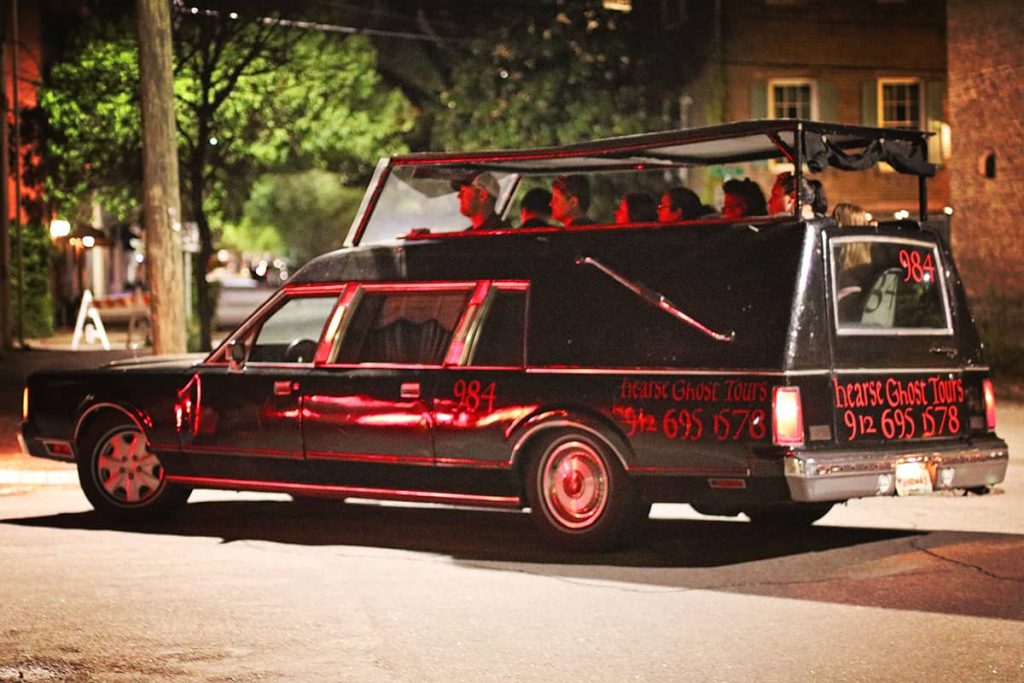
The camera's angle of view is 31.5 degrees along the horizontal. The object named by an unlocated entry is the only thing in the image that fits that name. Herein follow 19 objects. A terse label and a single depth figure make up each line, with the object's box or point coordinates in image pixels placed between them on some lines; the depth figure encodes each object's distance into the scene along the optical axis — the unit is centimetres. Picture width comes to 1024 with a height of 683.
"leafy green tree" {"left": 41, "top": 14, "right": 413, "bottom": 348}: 3281
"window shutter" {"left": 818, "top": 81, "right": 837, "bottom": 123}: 3581
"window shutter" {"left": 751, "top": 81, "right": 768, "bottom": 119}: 3594
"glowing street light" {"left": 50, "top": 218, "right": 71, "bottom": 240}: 3762
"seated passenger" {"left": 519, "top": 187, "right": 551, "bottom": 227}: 1100
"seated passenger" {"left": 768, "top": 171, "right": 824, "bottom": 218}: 959
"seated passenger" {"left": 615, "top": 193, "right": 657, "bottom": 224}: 1066
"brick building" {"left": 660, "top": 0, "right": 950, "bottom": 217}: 3606
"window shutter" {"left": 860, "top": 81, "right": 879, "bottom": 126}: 3612
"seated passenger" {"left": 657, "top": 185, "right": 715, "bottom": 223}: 1054
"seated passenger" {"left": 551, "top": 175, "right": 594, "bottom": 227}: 1109
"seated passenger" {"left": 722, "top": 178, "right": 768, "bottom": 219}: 1016
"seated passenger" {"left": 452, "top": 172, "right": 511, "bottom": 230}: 1138
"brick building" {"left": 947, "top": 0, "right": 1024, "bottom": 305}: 2619
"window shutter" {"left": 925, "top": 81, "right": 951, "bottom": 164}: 3559
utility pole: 1689
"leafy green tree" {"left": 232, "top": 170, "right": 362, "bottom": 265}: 8306
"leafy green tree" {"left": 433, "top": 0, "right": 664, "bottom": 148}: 3791
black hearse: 937
